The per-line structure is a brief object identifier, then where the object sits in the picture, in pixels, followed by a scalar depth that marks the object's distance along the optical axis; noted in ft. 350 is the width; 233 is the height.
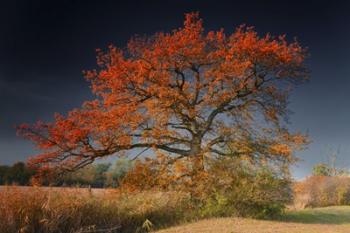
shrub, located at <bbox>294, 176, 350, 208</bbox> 107.55
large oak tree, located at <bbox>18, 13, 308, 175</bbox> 62.90
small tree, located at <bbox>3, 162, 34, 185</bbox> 68.76
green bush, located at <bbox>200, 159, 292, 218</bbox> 59.77
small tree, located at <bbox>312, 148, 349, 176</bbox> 131.64
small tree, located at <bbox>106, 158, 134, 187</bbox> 62.95
